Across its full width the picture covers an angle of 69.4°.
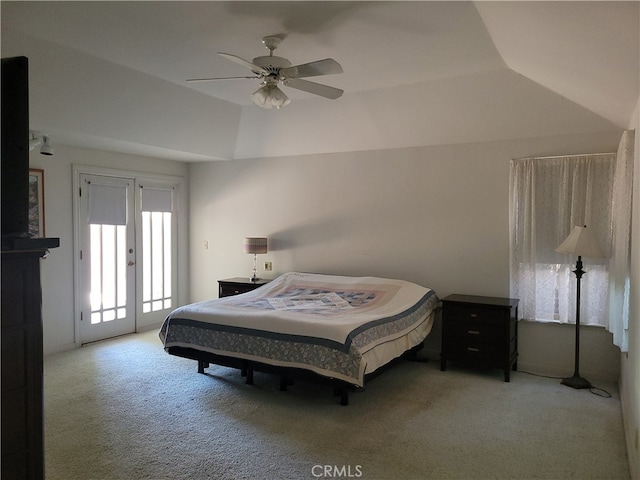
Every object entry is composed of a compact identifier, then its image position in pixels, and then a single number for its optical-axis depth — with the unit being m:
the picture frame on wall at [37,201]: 4.84
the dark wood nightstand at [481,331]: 4.26
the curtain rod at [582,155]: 4.16
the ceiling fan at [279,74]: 3.01
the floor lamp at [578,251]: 3.94
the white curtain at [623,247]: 3.30
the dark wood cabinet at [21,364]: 1.44
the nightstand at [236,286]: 5.72
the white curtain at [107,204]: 5.48
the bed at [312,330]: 3.50
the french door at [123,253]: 5.43
